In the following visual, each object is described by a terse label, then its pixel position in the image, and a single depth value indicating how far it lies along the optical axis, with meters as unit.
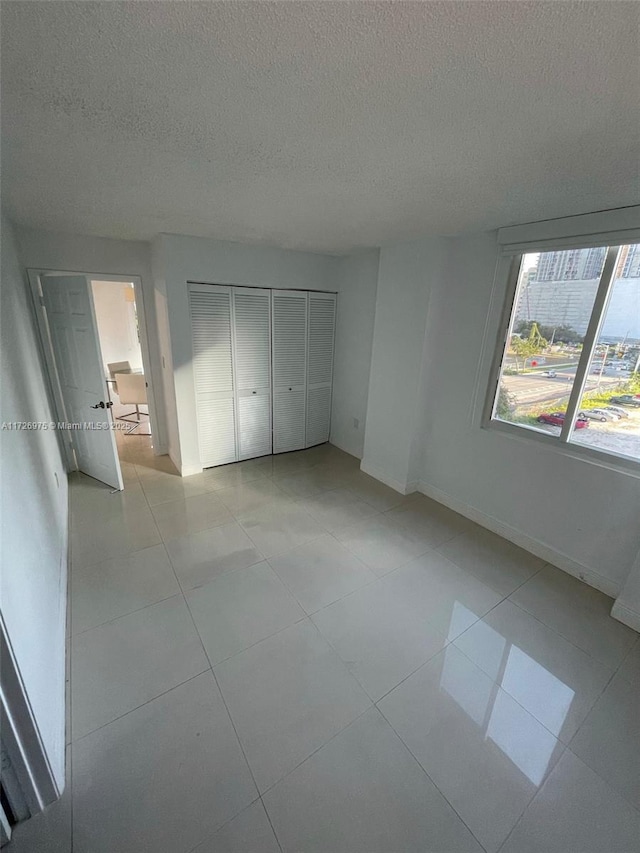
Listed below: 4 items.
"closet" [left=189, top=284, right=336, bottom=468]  3.44
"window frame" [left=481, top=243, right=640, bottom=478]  2.10
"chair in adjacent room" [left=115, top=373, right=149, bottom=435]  4.68
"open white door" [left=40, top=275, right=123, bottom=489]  2.90
